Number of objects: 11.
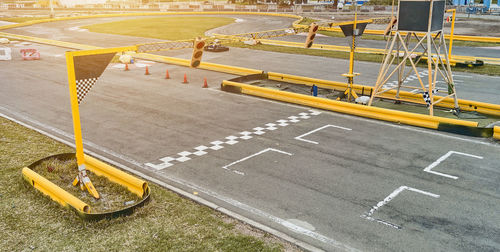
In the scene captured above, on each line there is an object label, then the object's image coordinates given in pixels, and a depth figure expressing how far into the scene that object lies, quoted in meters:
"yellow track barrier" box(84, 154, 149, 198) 9.63
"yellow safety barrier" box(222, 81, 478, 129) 14.98
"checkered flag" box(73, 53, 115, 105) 9.11
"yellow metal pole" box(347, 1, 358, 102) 17.72
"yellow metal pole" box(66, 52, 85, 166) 9.02
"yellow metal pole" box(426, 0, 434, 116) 15.34
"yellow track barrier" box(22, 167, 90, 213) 8.73
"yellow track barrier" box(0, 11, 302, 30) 54.70
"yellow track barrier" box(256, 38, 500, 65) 27.81
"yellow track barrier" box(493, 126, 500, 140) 13.63
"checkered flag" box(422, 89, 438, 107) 16.03
